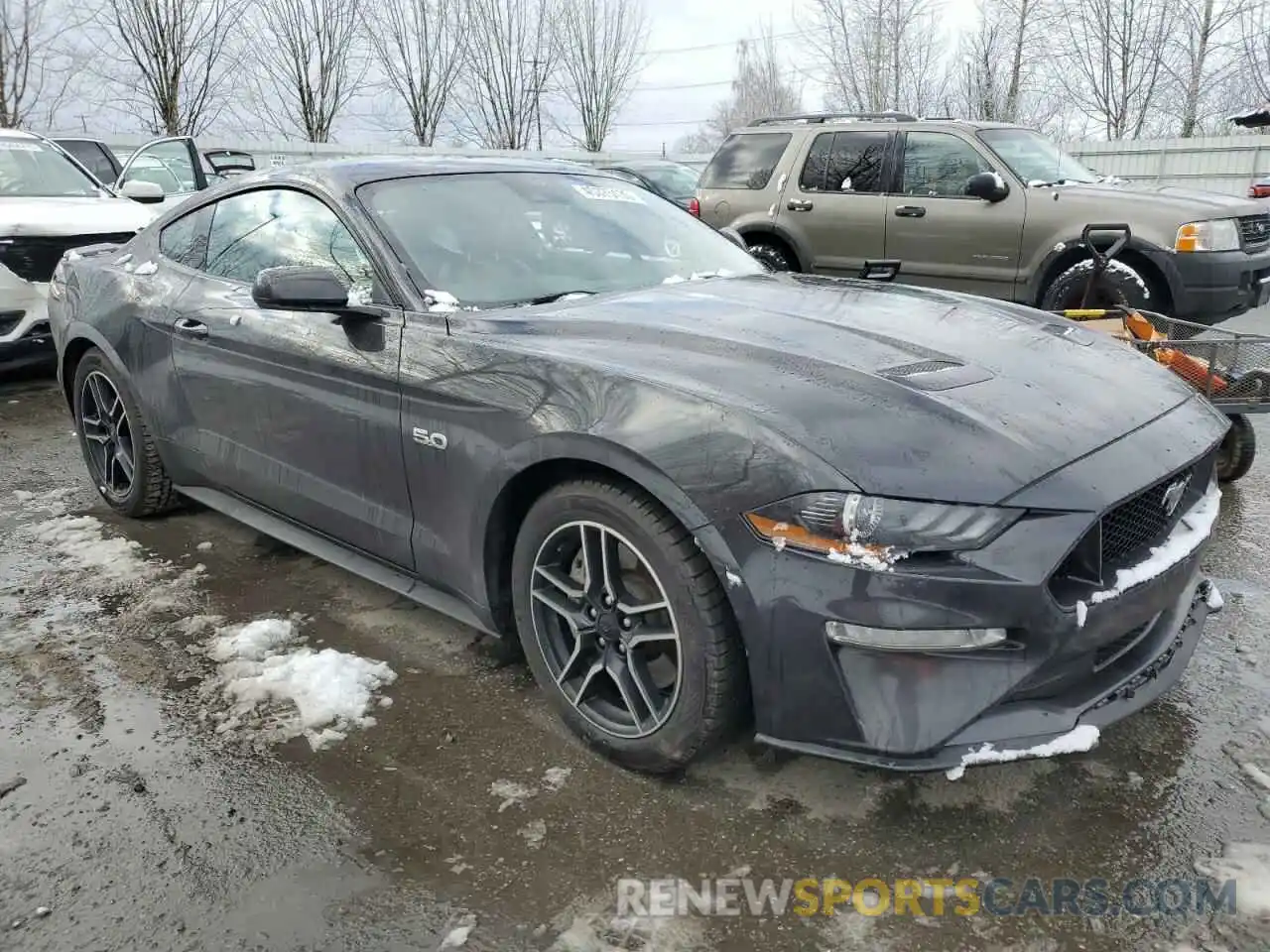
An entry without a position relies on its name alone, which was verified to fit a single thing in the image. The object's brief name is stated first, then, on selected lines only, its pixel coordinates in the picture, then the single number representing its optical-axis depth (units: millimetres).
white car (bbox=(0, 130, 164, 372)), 6598
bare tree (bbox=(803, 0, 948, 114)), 27625
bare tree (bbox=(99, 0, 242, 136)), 22156
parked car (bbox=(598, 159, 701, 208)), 12891
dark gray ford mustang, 2002
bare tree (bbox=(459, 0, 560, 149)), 27531
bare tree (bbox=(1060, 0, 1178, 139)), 25531
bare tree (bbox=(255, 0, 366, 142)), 24516
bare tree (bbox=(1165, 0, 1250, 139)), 24672
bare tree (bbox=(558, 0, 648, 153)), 29016
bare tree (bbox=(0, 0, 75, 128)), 21781
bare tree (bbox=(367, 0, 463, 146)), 26125
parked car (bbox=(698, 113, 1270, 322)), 6836
